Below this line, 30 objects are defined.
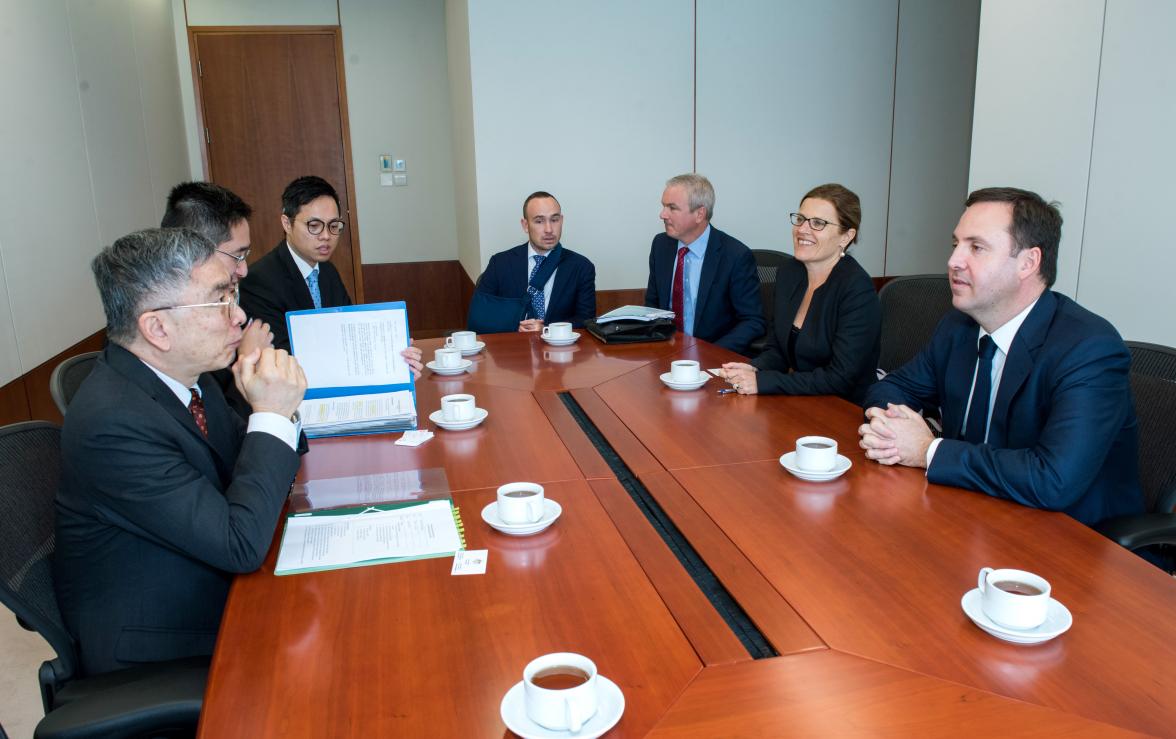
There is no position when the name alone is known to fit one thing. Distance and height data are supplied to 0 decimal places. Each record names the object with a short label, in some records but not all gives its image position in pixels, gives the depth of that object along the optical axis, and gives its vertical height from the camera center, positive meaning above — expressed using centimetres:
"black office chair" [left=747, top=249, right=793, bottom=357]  416 -54
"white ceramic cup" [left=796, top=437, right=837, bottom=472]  182 -63
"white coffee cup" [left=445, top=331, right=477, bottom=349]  328 -66
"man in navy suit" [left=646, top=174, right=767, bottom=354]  387 -50
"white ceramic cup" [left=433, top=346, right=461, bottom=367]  297 -65
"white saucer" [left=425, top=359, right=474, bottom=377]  298 -69
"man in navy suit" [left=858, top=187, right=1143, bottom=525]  174 -52
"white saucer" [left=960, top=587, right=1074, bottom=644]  118 -66
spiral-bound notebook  152 -69
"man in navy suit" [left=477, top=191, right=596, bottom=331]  421 -54
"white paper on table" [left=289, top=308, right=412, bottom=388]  235 -49
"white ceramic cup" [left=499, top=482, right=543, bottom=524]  157 -63
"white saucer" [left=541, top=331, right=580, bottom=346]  342 -69
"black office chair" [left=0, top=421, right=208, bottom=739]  124 -77
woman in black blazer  261 -53
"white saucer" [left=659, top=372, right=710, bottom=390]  262 -67
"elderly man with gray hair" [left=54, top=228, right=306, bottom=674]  151 -55
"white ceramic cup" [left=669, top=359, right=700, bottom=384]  263 -64
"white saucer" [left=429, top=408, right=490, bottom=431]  228 -67
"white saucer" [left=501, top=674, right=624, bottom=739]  100 -66
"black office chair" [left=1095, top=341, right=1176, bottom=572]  187 -65
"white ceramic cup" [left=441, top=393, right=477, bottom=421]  229 -64
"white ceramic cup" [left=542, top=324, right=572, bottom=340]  342 -65
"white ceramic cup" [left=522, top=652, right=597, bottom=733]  99 -63
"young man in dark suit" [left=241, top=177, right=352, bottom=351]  317 -33
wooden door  656 +50
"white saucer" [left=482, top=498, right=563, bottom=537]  157 -66
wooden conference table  107 -69
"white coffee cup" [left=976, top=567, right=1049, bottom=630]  118 -63
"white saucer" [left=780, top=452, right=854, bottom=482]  182 -66
